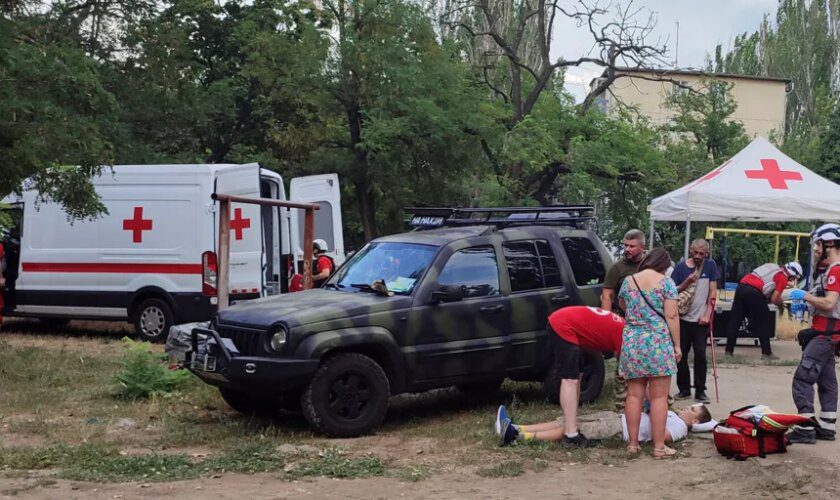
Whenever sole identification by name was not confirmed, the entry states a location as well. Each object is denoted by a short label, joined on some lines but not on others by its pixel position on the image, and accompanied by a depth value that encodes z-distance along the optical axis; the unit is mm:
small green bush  9227
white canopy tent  13906
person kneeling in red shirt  7391
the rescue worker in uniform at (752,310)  13836
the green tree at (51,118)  10305
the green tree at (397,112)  19781
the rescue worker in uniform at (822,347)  7555
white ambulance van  13289
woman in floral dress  7215
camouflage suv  7609
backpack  7164
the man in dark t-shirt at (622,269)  8805
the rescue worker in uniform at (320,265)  12633
